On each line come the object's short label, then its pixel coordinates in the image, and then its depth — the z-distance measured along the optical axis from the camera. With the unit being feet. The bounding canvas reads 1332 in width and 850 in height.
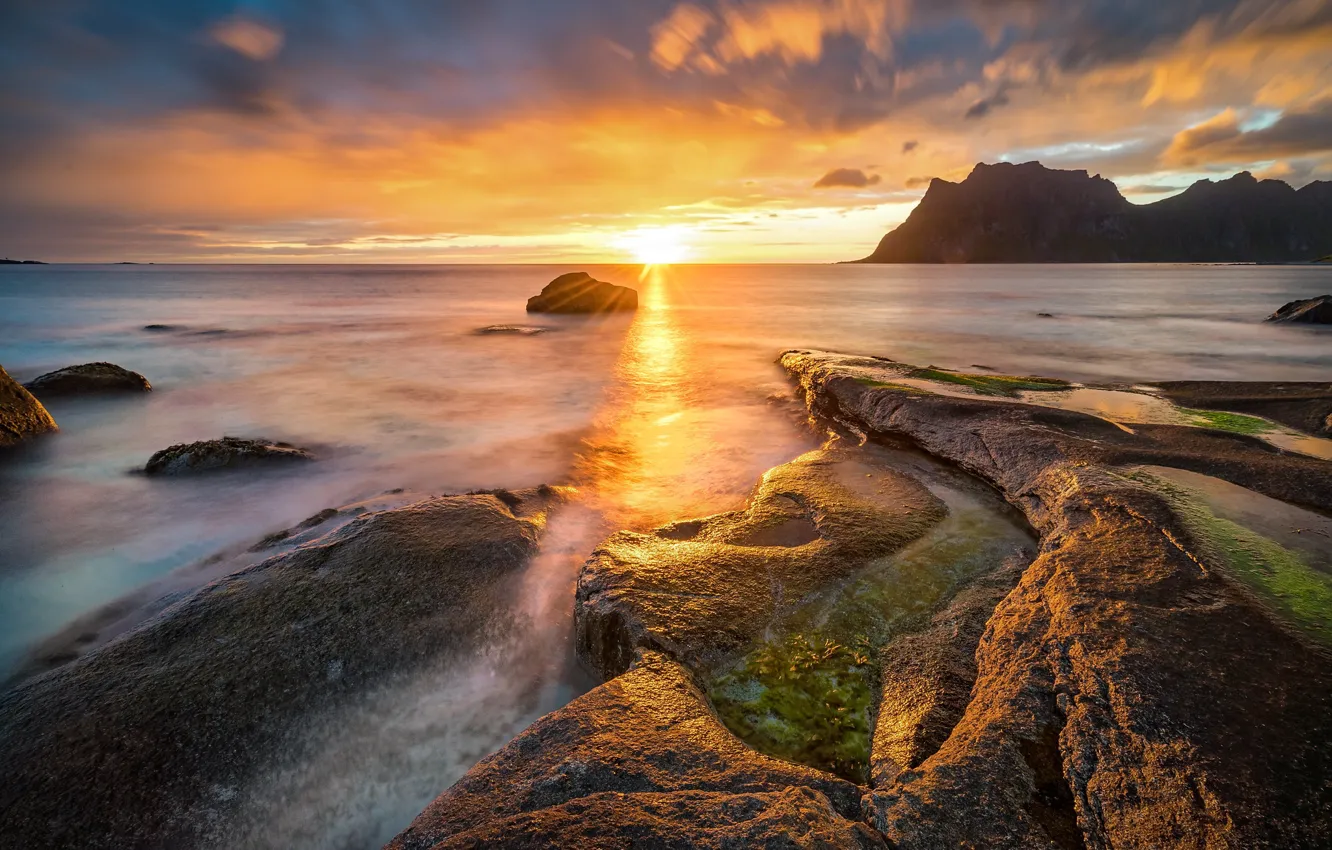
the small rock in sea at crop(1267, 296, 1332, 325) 94.99
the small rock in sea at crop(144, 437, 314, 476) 35.01
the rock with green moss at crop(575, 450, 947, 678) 17.52
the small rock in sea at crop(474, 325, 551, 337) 109.13
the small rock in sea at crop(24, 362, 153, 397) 52.39
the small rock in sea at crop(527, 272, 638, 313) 141.38
